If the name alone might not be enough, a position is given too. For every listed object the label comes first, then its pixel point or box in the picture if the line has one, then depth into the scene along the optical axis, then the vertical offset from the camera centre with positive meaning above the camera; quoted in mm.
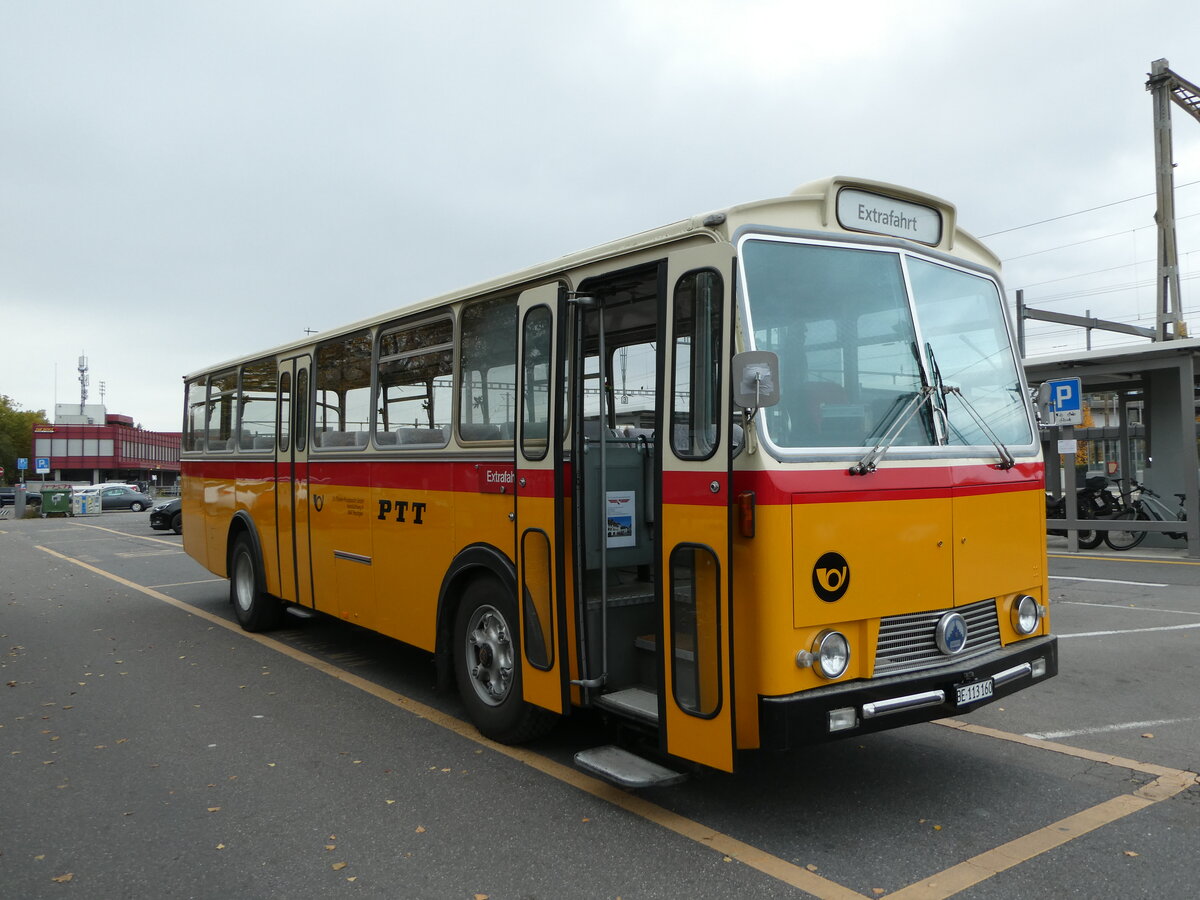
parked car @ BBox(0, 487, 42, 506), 47403 -1439
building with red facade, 91188 +2254
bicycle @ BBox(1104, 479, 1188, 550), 16266 -1116
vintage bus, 4016 -130
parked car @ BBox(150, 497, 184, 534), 27873 -1406
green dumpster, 42188 -1366
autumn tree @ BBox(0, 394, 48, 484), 96625 +4006
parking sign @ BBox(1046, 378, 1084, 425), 15086 +887
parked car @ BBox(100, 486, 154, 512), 45219 -1335
